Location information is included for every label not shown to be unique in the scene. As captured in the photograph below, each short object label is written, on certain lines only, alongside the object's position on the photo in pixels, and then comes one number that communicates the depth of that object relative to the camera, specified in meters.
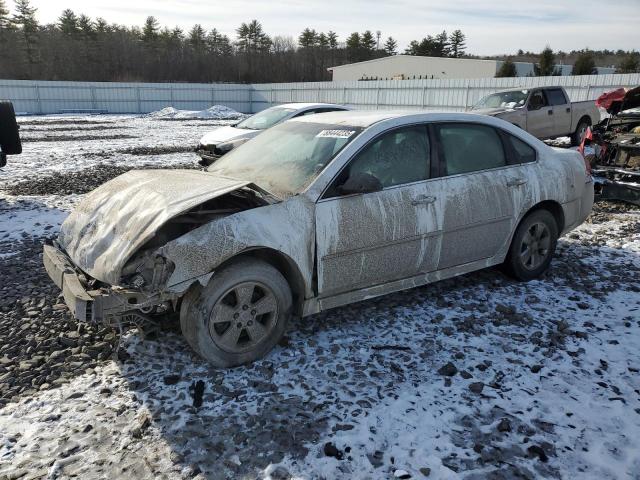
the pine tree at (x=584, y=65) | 38.56
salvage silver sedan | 3.12
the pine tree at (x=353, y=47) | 81.32
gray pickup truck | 13.84
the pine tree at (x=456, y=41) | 81.56
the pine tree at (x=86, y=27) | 60.78
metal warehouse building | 42.78
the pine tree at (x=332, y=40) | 83.12
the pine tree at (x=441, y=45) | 75.81
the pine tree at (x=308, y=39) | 82.67
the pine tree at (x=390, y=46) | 90.78
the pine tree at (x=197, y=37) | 72.69
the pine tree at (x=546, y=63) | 39.00
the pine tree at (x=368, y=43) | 83.12
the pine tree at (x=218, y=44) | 72.00
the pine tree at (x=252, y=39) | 76.88
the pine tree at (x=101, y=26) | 62.85
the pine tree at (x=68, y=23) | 62.76
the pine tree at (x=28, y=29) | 57.22
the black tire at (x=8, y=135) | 8.57
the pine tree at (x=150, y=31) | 71.06
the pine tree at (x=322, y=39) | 83.49
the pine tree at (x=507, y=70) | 38.49
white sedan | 10.41
